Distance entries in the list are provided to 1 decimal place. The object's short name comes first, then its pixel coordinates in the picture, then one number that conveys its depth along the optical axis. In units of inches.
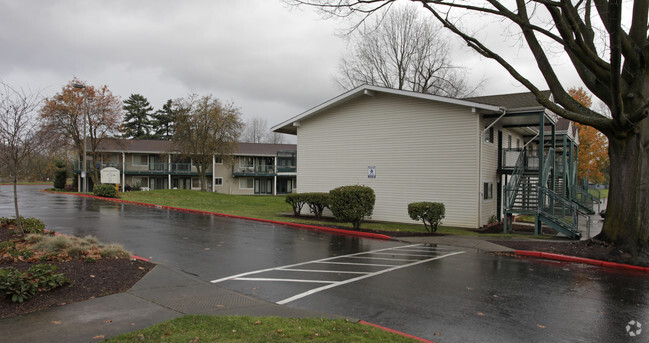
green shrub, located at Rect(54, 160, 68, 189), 1914.4
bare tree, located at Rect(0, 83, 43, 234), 365.7
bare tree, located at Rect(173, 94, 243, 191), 1519.4
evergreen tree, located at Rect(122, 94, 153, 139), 2851.9
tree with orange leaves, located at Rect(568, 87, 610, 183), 1371.8
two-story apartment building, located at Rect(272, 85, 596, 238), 721.0
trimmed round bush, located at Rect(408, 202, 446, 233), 637.9
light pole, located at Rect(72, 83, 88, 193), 1230.8
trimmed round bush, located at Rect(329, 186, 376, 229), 652.7
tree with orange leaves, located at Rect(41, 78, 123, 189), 1526.8
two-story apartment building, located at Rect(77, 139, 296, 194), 1902.1
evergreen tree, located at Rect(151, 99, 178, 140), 2913.4
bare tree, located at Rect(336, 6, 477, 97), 1552.7
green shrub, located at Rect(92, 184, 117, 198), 1202.6
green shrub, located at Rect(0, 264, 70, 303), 215.9
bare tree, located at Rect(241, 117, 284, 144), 3609.7
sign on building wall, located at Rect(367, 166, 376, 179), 832.3
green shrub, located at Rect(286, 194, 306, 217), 849.5
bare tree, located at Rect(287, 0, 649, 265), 425.1
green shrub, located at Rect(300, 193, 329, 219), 808.3
